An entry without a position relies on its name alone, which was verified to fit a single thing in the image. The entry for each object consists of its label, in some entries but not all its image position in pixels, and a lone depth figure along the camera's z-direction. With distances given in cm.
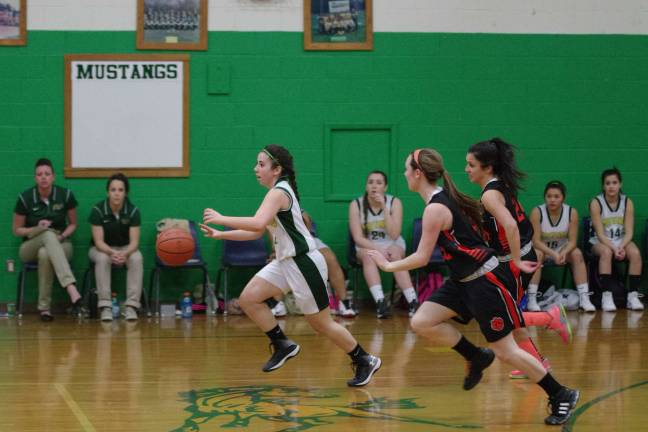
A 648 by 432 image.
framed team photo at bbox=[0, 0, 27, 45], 1628
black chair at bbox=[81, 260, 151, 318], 1573
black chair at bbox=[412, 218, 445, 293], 1637
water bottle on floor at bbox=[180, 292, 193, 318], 1595
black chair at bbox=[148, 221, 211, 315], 1600
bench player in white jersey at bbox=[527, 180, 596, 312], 1633
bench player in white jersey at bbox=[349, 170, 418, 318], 1585
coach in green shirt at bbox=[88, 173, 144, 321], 1554
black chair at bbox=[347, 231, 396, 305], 1646
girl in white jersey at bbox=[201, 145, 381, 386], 983
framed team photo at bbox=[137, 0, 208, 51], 1639
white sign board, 1646
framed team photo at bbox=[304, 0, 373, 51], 1668
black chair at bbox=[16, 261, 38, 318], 1579
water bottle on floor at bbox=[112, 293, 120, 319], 1580
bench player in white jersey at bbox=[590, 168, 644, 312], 1650
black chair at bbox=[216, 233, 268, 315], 1615
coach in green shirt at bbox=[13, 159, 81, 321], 1545
